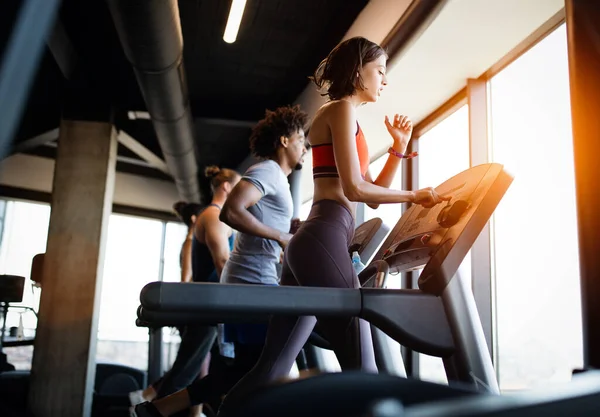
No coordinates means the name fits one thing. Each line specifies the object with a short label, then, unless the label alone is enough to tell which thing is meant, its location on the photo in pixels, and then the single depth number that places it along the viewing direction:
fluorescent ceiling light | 3.46
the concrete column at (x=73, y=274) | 4.70
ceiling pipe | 3.24
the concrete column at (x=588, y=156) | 1.54
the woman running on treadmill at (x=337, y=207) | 1.44
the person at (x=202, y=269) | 2.83
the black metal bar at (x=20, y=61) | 0.49
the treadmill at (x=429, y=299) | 1.09
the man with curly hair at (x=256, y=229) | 2.19
